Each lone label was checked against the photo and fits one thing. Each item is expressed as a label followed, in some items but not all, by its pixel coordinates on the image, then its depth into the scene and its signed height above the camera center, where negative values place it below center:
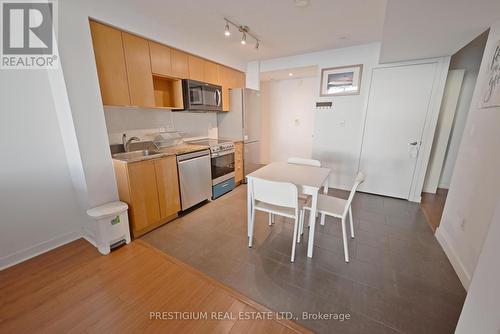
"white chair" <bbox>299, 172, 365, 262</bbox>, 1.84 -0.87
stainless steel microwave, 2.96 +0.35
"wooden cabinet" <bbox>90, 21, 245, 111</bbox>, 2.07 +0.60
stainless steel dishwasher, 2.70 -0.82
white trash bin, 1.94 -1.05
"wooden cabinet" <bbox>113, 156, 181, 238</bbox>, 2.15 -0.82
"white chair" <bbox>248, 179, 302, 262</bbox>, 1.73 -0.69
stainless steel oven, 3.22 -0.76
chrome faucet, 2.53 -0.29
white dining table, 1.81 -0.57
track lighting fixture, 2.40 +1.15
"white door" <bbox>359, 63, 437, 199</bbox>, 2.97 -0.09
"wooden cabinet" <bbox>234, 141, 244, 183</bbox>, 3.75 -0.79
